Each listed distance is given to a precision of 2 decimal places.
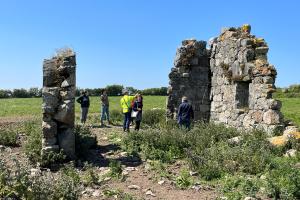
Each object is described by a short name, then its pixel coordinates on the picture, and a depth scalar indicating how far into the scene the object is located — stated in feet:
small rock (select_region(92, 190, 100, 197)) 19.28
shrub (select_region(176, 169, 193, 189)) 20.35
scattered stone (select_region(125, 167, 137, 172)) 23.97
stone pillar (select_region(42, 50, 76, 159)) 26.04
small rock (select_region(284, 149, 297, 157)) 24.11
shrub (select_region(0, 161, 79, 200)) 15.02
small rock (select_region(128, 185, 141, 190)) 20.40
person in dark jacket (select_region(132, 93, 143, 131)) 37.37
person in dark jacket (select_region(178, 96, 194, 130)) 34.24
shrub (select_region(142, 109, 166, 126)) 45.12
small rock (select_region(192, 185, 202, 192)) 19.59
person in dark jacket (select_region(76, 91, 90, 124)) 44.01
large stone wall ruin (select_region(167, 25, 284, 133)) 32.19
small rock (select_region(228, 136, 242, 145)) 27.07
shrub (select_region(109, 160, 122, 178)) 22.76
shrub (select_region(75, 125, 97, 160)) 27.86
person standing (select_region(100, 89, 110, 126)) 46.53
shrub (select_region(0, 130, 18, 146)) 30.67
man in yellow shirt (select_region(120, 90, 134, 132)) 37.88
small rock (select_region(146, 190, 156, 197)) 19.28
